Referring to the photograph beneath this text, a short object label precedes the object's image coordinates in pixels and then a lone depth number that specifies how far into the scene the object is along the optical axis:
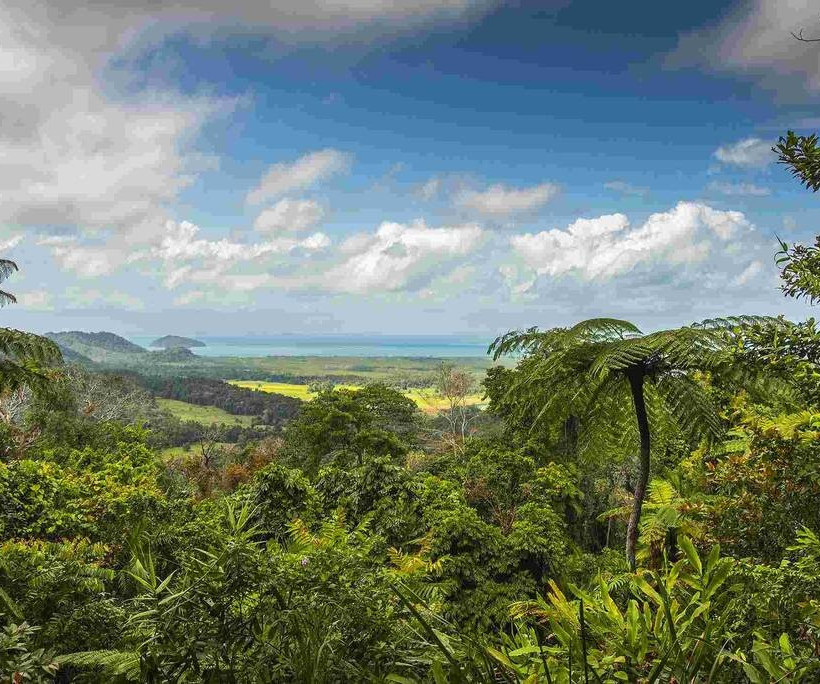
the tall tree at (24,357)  5.68
